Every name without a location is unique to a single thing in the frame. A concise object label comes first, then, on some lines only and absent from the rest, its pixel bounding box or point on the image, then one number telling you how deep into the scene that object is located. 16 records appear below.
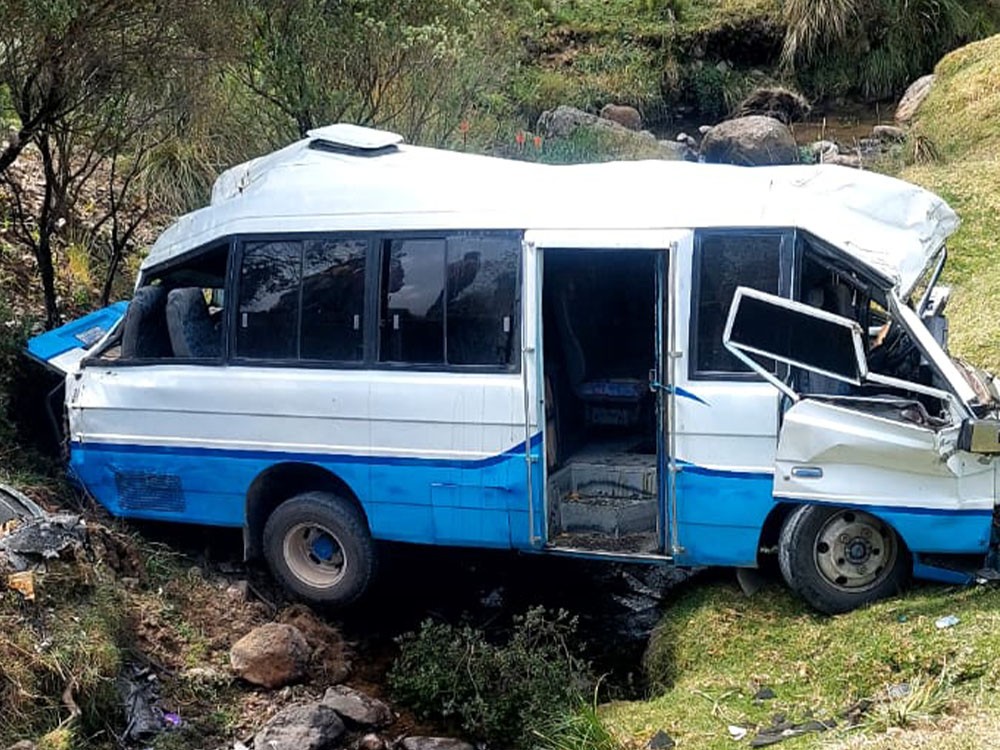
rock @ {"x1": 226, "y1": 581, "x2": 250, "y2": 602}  7.23
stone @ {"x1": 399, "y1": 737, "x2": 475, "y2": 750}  5.74
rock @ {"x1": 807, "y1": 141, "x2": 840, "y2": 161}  16.56
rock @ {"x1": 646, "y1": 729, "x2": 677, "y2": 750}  5.20
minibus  5.79
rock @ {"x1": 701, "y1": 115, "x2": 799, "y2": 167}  16.20
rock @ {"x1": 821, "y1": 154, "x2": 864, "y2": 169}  15.69
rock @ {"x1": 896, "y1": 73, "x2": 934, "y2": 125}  17.83
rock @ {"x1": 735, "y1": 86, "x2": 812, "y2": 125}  19.42
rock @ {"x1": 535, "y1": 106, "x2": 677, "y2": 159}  15.82
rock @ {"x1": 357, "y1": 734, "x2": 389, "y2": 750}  5.82
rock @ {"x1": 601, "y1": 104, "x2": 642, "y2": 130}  19.08
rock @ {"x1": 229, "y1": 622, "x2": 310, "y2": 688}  6.30
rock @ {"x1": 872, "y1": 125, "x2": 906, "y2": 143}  16.39
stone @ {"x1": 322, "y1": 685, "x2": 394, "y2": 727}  5.97
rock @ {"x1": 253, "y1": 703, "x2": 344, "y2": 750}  5.65
